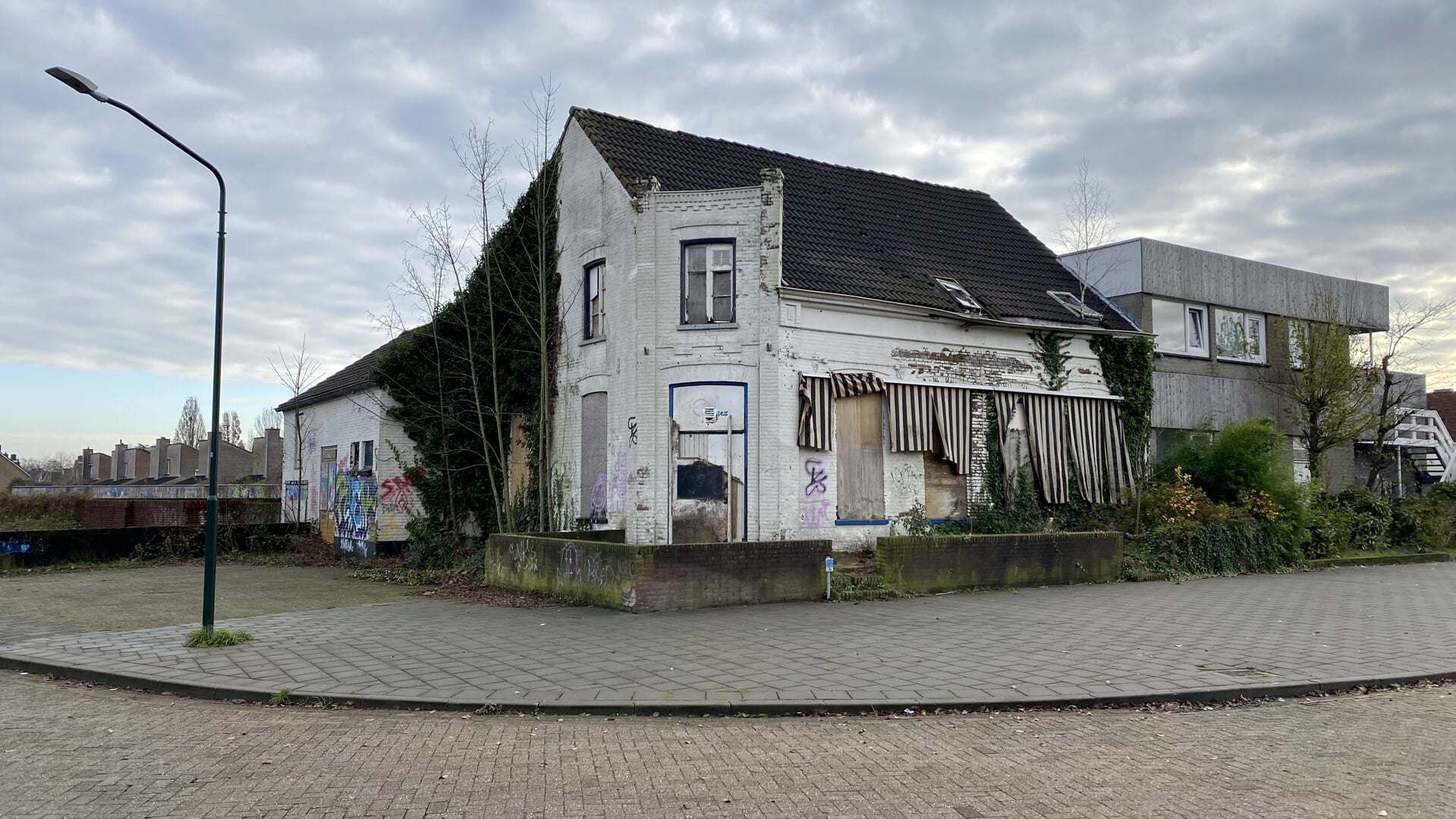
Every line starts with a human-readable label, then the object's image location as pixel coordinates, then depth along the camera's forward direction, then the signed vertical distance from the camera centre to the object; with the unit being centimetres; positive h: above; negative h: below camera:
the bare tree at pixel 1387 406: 2584 +235
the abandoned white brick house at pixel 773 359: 1631 +247
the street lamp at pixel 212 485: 1002 +16
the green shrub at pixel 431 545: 2003 -103
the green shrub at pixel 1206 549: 1678 -108
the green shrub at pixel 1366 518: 2159 -69
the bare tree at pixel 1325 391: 2500 +259
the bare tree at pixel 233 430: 9531 +728
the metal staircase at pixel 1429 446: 2994 +133
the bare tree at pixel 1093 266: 2453 +584
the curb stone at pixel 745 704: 735 -165
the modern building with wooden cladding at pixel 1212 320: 2398 +450
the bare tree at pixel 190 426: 9258 +737
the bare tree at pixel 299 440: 2773 +179
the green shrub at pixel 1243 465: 1905 +50
